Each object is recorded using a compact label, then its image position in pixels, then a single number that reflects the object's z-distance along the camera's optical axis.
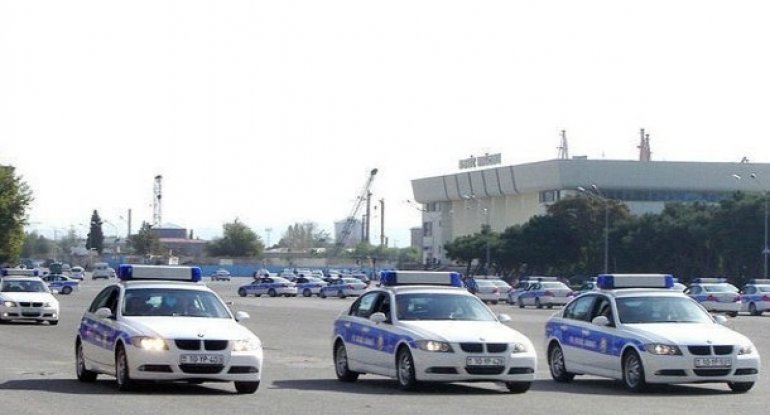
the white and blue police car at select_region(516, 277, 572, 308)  66.69
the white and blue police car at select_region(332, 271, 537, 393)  19.05
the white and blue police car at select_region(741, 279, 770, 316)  58.94
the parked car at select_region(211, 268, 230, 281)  143.00
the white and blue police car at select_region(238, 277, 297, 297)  88.69
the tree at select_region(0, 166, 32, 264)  83.81
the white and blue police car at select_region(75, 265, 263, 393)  18.28
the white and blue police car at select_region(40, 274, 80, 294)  86.06
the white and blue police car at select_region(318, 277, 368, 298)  85.31
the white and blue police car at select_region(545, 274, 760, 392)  19.64
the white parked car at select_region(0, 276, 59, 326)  42.28
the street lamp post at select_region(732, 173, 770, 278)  82.95
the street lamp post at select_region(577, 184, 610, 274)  94.69
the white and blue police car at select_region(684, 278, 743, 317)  56.50
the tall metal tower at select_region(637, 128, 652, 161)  164.00
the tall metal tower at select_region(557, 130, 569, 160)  176.38
